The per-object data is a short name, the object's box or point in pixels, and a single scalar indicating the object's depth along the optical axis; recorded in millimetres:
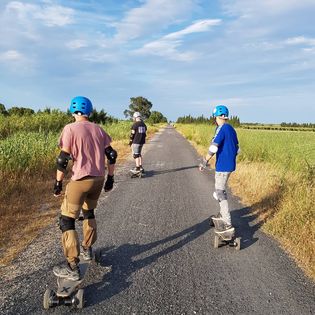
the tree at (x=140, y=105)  131875
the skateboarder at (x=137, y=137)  11852
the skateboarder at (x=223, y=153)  5598
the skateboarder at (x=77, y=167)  3906
